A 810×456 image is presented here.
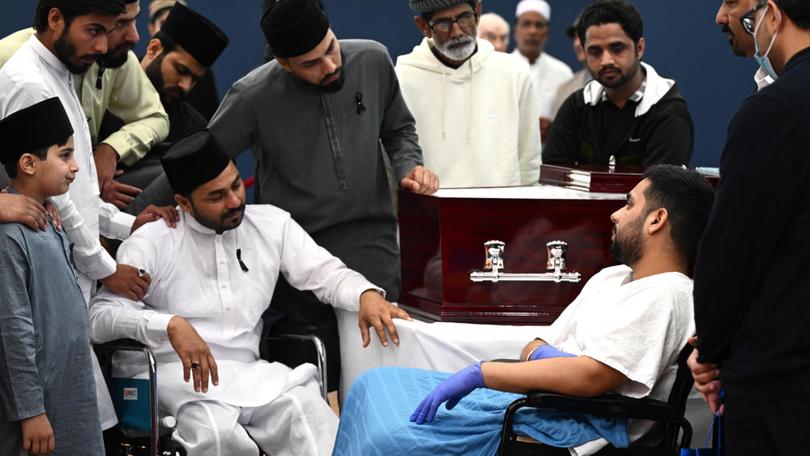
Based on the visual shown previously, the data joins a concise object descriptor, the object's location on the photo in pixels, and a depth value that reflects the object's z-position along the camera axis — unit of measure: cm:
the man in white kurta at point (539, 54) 870
